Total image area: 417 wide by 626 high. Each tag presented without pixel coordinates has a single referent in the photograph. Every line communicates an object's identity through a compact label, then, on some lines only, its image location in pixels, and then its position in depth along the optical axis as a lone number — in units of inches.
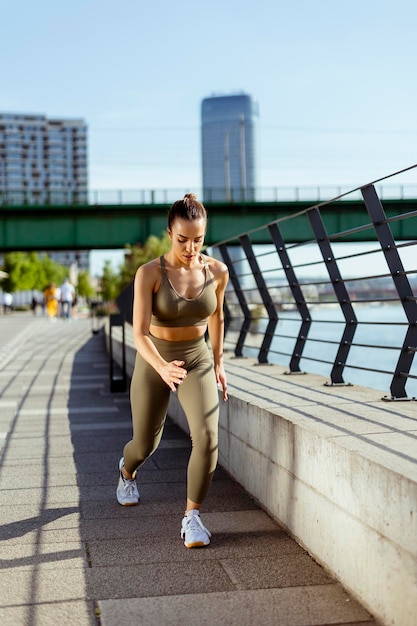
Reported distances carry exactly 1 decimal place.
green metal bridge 1760.6
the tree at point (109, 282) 2696.9
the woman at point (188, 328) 182.4
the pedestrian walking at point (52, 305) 1897.1
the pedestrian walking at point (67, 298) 1717.5
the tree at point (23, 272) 4805.6
